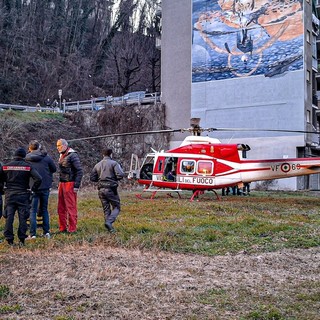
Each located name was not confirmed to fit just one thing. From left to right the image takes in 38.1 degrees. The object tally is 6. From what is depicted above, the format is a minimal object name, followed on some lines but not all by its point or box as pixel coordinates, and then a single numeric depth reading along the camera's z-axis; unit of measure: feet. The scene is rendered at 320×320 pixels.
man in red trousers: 30.71
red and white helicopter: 54.13
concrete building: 97.55
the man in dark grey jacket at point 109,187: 30.53
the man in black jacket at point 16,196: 26.35
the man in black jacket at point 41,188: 29.22
